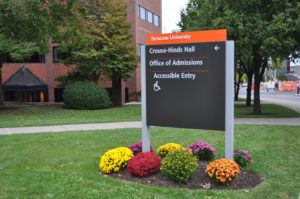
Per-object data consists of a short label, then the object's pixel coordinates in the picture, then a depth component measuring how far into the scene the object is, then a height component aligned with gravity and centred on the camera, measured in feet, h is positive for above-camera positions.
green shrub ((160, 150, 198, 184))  18.78 -5.22
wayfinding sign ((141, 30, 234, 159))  19.65 -0.13
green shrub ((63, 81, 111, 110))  76.89 -3.90
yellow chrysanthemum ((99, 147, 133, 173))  21.31 -5.47
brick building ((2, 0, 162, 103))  101.65 +2.68
